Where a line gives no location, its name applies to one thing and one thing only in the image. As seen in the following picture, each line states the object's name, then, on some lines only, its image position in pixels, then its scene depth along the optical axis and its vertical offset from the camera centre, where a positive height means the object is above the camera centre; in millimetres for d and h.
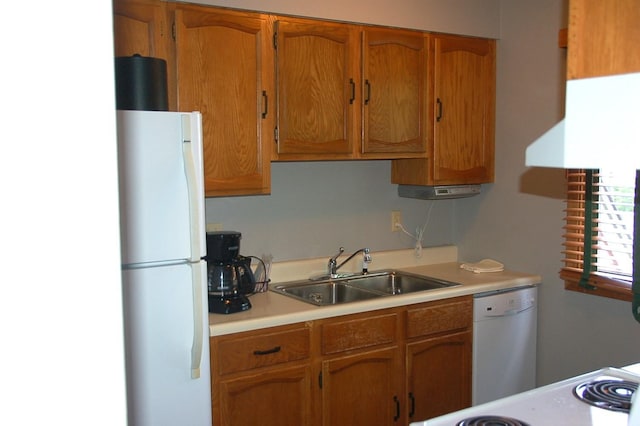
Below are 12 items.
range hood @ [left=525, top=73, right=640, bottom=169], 848 +42
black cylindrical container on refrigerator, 2314 +279
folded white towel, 3588 -603
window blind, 3033 -362
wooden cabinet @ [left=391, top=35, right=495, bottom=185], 3467 +222
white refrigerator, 2227 -365
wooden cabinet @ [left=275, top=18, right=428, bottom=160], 2975 +333
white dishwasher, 3287 -958
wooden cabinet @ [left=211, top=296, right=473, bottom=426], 2592 -919
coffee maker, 2713 -477
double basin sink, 3258 -661
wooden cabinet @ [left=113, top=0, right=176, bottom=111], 2574 +521
